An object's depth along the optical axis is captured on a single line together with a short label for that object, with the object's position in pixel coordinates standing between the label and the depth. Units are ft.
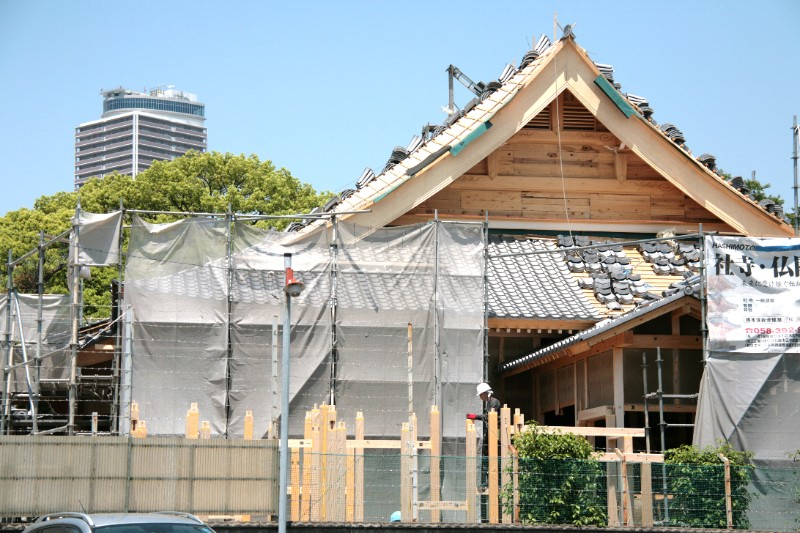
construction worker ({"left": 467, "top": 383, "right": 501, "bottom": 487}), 61.03
